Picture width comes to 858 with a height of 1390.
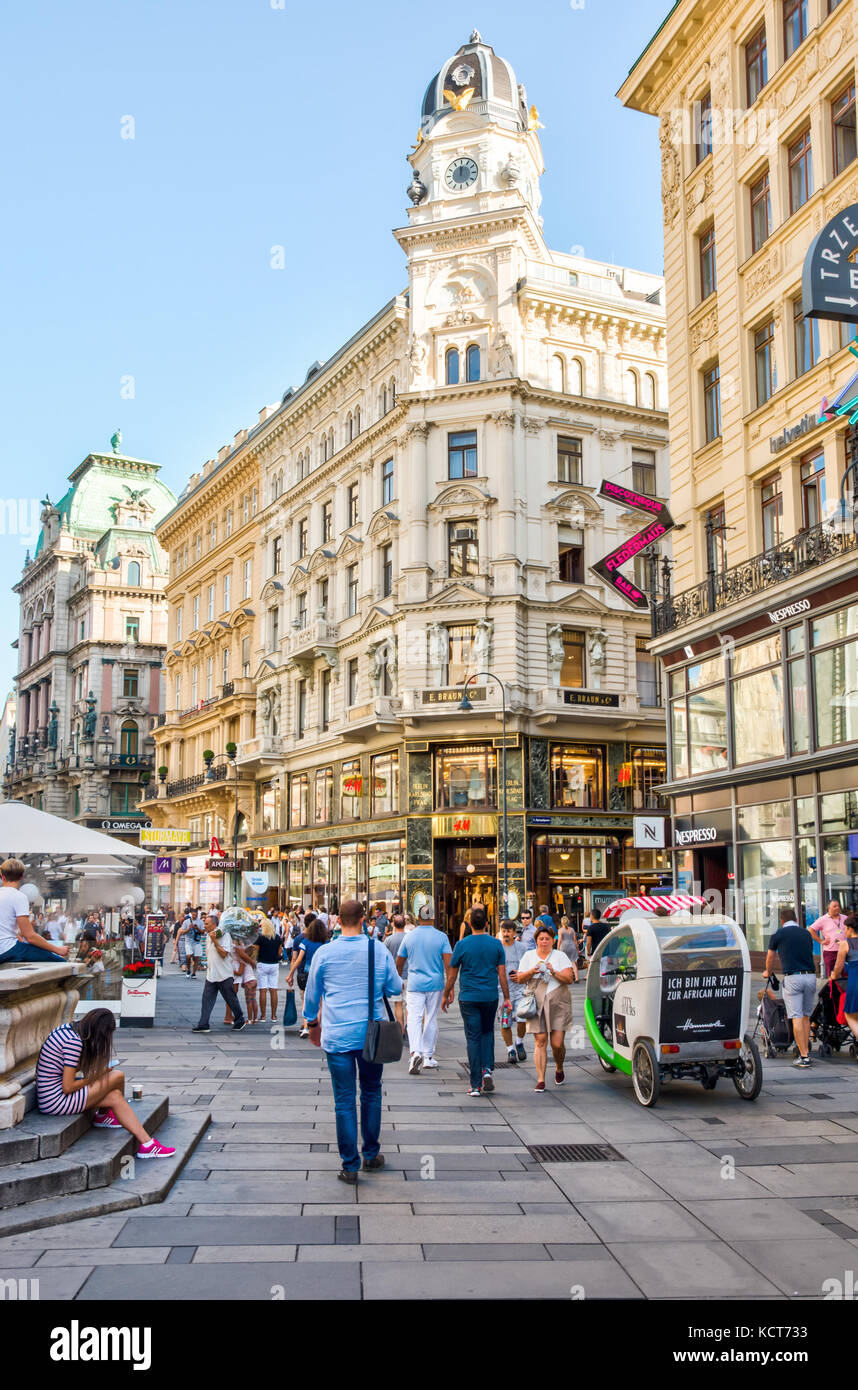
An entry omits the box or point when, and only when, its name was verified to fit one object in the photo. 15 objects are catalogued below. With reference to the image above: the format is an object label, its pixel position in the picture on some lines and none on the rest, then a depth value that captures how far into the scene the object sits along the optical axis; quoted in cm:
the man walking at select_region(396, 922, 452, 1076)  1362
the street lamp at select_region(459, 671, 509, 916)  3669
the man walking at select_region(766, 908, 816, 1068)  1346
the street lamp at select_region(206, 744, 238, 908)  5463
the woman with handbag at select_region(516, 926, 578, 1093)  1230
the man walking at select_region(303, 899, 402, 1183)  835
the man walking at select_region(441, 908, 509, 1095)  1178
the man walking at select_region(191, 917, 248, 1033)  1752
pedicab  1109
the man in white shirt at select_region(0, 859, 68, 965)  959
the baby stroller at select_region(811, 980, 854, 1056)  1409
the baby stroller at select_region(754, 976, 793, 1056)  1423
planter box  1838
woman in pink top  1433
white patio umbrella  1691
